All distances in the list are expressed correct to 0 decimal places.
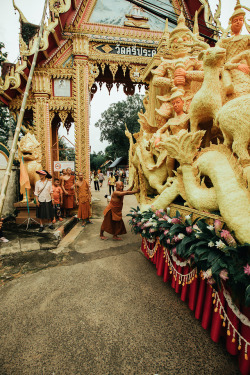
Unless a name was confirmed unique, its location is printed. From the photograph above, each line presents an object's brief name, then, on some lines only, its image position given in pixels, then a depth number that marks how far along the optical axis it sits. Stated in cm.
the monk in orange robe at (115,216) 453
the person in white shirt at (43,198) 493
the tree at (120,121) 2869
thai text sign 706
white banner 702
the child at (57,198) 588
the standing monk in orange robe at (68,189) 639
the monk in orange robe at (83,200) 594
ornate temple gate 674
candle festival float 162
